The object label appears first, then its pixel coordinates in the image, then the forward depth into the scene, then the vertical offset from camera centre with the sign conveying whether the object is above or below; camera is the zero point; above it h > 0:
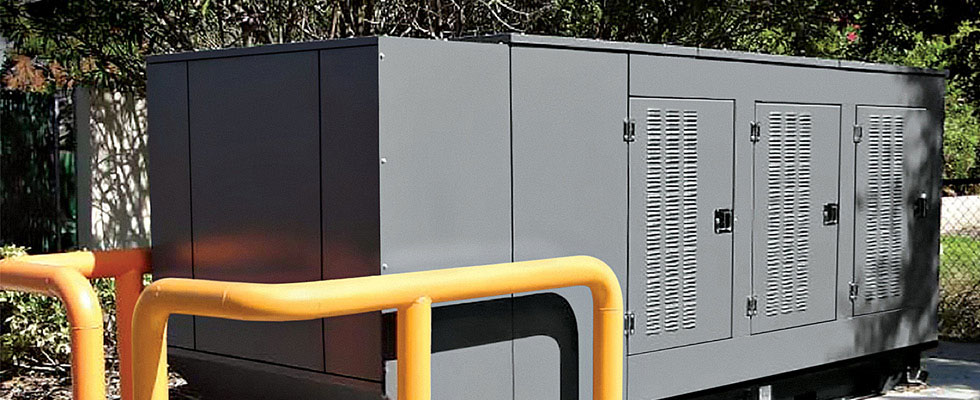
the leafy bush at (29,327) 7.38 -1.13
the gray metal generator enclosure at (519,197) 4.71 -0.24
